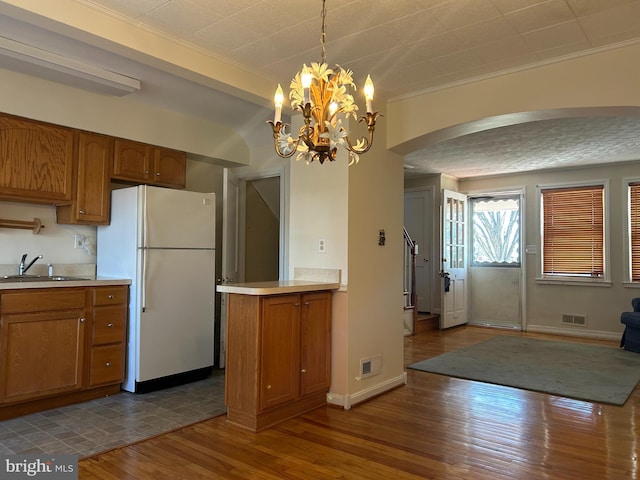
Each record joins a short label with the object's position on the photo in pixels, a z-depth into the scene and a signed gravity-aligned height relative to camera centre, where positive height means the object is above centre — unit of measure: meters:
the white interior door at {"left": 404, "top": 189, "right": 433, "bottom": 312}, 7.61 +0.35
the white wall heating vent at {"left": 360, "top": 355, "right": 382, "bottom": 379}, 3.63 -0.90
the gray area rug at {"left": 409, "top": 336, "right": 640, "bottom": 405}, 4.03 -1.16
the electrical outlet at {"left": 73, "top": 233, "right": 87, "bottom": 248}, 3.99 +0.11
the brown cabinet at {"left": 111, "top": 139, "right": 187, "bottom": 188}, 3.98 +0.81
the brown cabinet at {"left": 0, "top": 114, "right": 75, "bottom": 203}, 3.34 +0.70
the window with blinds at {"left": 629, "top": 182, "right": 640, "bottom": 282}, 6.44 +0.39
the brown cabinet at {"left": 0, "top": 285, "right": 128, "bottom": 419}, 3.12 -0.68
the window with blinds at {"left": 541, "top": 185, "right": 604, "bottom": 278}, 6.78 +0.38
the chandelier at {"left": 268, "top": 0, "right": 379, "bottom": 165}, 2.06 +0.67
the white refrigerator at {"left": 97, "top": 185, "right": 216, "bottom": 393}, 3.75 -0.18
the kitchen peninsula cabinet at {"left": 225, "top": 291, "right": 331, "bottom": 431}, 2.96 -0.70
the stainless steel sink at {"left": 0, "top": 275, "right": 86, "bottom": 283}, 3.41 -0.20
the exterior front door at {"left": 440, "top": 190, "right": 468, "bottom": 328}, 7.34 -0.07
